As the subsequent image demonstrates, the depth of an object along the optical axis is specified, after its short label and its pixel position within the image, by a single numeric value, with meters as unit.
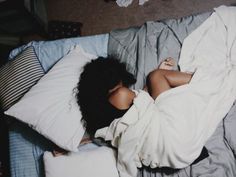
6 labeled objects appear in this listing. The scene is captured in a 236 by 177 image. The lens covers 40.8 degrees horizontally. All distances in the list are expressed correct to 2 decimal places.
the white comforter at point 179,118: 1.42
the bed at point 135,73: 1.48
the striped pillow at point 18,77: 1.75
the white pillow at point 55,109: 1.58
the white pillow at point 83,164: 1.53
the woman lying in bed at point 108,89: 1.56
